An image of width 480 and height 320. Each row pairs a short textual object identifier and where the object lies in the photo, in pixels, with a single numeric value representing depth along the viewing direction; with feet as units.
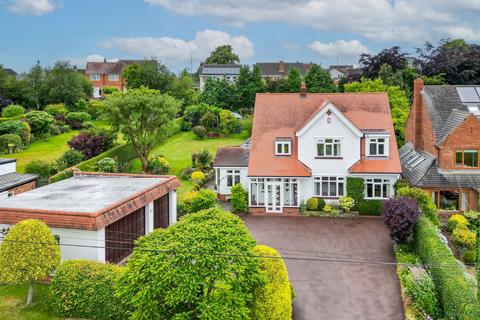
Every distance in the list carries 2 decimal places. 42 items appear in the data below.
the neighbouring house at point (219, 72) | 355.15
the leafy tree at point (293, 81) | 254.47
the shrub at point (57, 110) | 195.23
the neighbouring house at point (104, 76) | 325.83
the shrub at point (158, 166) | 133.59
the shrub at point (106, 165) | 121.39
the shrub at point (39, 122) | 165.37
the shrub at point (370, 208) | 100.83
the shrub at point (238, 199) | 102.99
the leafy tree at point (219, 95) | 239.71
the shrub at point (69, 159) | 121.90
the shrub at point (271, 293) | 50.60
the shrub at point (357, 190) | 101.30
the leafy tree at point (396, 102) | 147.64
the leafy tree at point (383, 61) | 190.49
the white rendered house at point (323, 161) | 102.58
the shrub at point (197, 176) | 127.65
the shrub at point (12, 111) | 184.14
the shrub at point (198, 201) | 95.61
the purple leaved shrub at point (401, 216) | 74.90
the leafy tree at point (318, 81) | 241.55
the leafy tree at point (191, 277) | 44.50
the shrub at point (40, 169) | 114.93
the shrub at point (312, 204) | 101.71
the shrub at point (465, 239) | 79.30
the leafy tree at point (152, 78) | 245.04
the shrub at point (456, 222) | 87.40
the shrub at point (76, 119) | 196.03
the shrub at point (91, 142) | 133.18
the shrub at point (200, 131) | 198.49
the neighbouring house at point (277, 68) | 382.01
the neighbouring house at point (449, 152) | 97.60
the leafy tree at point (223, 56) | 414.82
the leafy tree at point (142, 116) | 123.85
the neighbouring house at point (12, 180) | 88.45
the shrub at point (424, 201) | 86.17
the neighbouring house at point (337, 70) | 427.66
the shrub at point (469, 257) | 73.31
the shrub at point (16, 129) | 152.25
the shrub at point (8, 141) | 143.23
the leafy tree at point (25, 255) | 54.90
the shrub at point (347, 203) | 100.27
